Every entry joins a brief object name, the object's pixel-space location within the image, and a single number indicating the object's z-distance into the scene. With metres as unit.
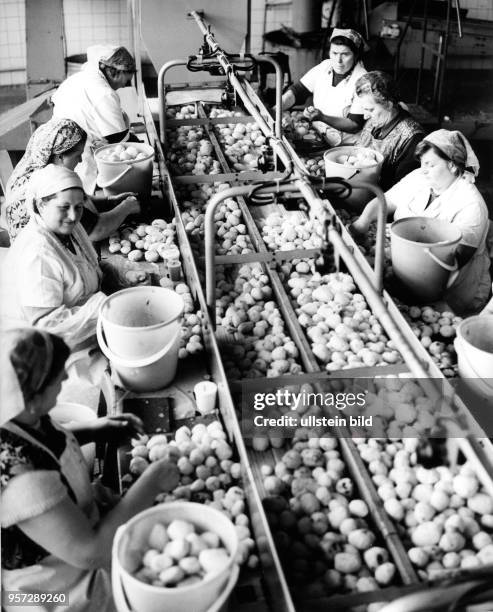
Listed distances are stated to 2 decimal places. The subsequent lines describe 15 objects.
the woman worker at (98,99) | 4.81
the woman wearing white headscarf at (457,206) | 3.29
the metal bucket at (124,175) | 4.02
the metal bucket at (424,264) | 2.95
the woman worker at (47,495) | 1.63
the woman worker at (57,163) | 3.70
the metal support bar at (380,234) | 2.38
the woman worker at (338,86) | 5.00
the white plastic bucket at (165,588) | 1.57
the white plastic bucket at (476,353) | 2.37
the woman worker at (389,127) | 4.21
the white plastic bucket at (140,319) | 2.53
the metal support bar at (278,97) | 4.17
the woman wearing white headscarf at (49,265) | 2.93
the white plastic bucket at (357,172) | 3.81
